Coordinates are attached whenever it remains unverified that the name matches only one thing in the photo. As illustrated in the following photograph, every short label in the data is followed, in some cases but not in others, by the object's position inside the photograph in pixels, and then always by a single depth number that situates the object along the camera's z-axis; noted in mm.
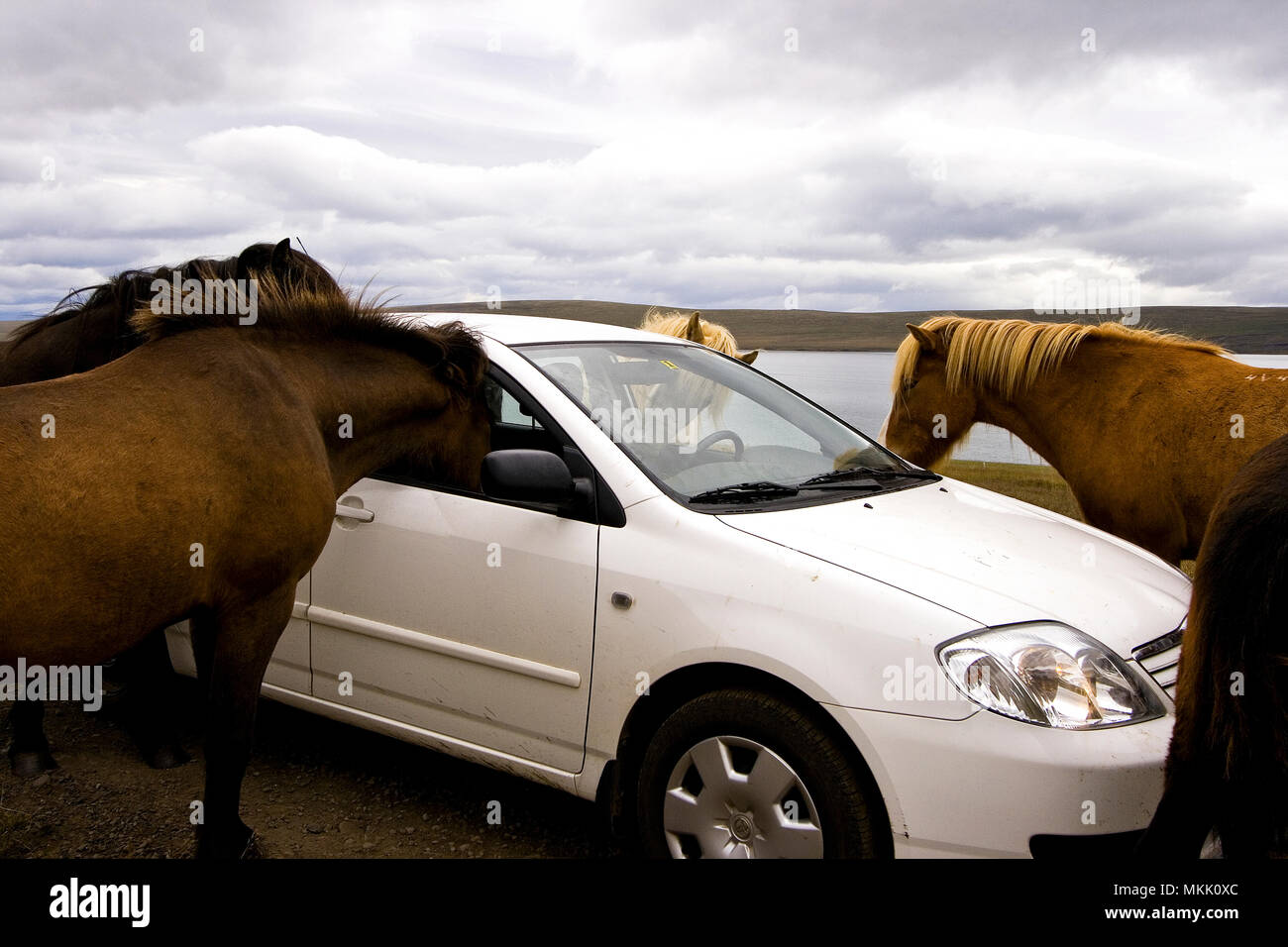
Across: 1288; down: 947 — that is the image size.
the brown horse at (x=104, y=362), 4012
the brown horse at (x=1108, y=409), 4535
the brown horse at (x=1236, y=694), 2012
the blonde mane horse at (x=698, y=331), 6477
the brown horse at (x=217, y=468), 2402
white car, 2334
